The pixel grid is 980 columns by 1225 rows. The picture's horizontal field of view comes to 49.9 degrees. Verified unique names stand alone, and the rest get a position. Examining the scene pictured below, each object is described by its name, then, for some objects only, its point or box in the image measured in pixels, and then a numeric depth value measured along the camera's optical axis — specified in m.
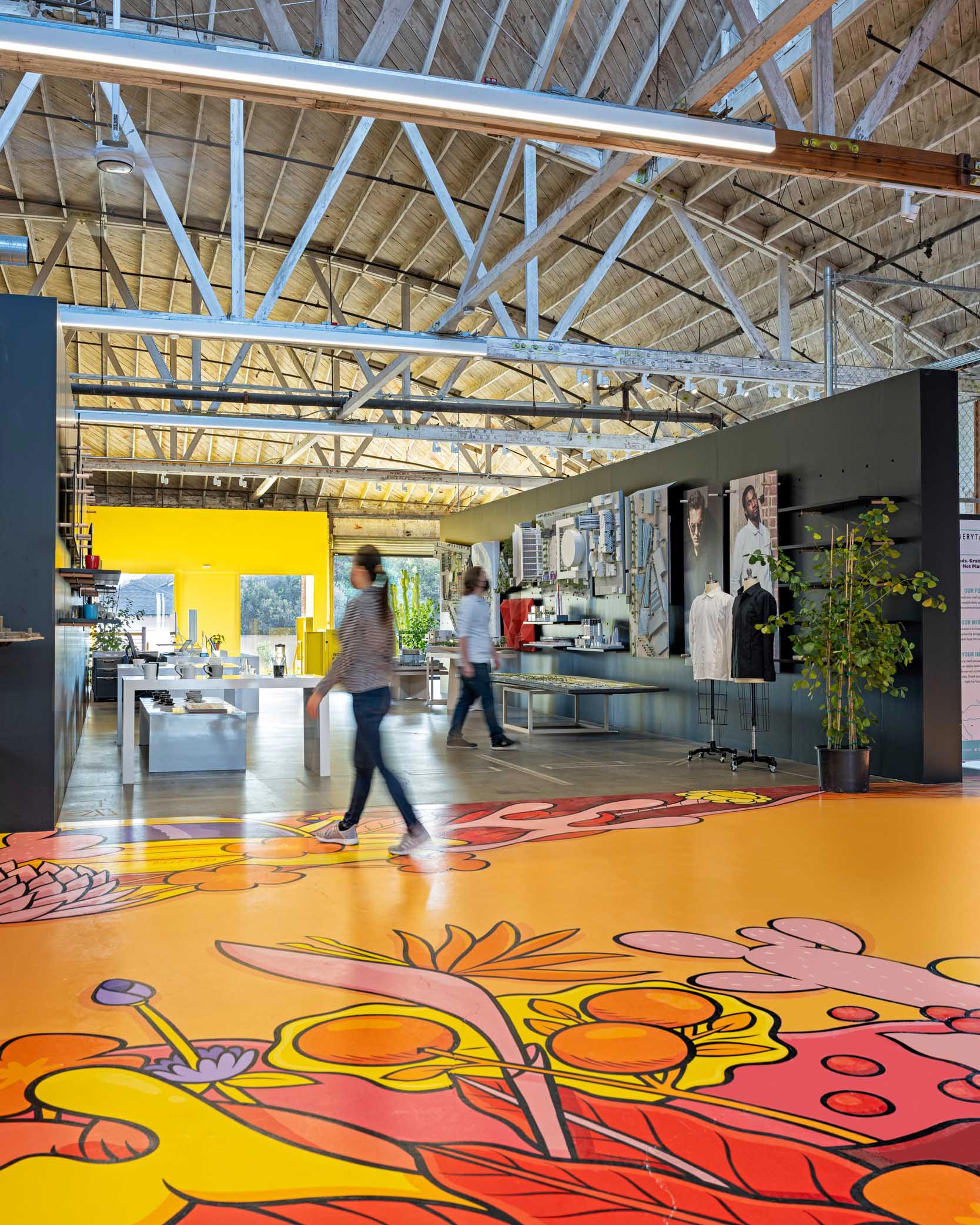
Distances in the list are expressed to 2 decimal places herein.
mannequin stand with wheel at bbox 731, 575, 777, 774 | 8.17
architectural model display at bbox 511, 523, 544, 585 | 14.07
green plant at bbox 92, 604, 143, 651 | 16.45
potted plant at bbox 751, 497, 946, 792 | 6.96
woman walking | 5.04
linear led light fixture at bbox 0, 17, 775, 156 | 5.08
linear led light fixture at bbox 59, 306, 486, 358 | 9.29
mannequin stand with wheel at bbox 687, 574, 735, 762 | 8.77
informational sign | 8.05
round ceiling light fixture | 8.29
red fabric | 14.27
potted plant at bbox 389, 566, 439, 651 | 18.06
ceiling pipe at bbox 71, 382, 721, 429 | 13.43
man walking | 8.95
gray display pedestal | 8.20
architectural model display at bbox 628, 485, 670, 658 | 10.51
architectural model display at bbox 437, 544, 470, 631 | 17.47
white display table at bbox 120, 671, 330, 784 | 7.46
